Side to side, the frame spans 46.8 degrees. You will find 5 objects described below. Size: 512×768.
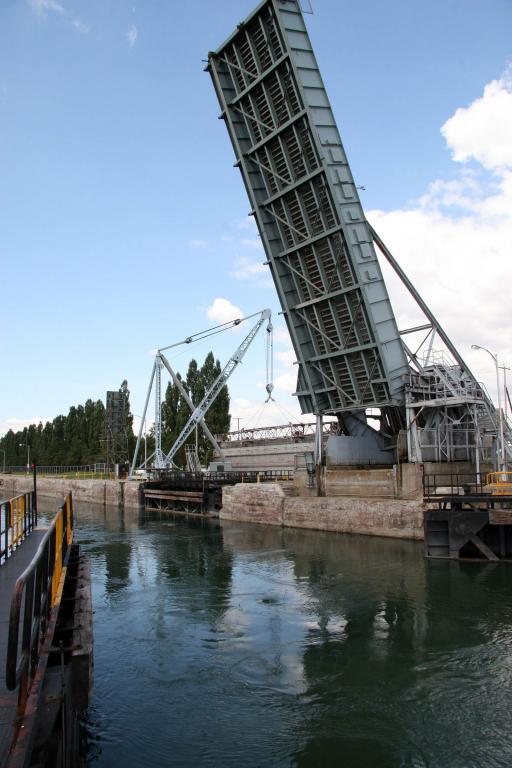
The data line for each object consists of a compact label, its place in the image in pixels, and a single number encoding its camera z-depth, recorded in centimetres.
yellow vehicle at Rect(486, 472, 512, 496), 1936
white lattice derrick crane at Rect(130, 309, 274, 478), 4950
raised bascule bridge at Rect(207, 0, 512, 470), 2367
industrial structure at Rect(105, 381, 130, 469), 6197
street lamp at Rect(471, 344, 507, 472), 2388
